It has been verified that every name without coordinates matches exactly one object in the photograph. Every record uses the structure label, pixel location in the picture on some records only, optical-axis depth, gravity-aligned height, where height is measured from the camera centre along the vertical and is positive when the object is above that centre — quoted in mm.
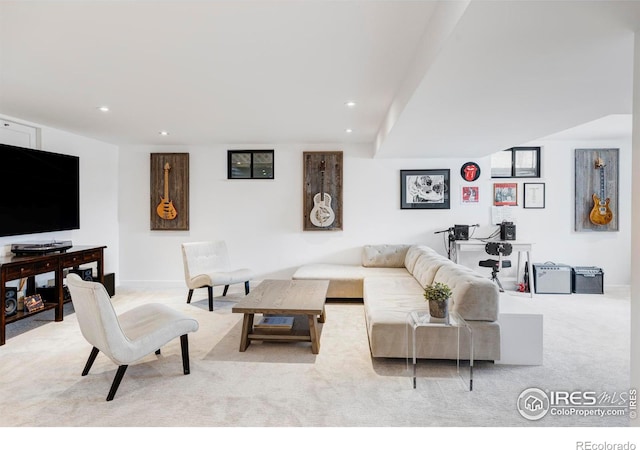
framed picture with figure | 5703 +539
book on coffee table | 3393 -953
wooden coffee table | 3094 -724
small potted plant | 2676 -558
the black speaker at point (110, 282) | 5063 -848
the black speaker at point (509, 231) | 5418 -107
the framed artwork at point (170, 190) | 5863 +523
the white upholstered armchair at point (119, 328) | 2309 -761
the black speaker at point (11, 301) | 3547 -773
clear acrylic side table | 2656 -737
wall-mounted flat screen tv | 3811 +358
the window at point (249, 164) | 5840 +941
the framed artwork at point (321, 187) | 5723 +567
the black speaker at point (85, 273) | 4500 -632
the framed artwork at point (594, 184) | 5652 +622
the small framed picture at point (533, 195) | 5707 +452
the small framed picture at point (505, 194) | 5730 +467
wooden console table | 3326 -464
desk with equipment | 5207 -341
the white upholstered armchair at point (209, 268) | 4625 -632
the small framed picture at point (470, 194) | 5699 +463
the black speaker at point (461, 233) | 5461 -141
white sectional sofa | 2785 -732
